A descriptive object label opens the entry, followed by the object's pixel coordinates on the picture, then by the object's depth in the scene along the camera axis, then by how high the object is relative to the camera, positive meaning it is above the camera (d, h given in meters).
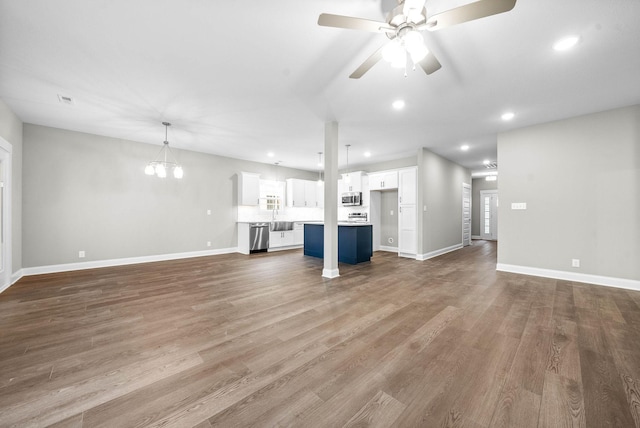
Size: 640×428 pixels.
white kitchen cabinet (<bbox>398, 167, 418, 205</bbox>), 6.35 +0.75
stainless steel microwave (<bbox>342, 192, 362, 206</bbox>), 7.59 +0.50
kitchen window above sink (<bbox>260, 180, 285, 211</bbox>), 7.84 +0.65
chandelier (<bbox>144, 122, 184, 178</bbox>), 4.85 +1.37
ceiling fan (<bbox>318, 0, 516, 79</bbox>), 1.52 +1.31
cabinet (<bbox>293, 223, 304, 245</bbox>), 7.80 -0.62
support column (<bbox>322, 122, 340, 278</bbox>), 4.22 +0.24
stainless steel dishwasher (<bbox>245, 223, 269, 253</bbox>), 6.82 -0.66
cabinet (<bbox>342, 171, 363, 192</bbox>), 7.67 +1.01
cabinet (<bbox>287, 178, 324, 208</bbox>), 8.16 +0.72
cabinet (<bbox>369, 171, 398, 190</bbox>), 6.90 +1.00
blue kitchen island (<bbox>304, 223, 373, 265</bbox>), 5.36 -0.65
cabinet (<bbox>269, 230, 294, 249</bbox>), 7.27 -0.77
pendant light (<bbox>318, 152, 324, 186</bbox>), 6.81 +1.63
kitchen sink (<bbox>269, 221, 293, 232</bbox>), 7.23 -0.36
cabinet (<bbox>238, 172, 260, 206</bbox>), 7.02 +0.76
